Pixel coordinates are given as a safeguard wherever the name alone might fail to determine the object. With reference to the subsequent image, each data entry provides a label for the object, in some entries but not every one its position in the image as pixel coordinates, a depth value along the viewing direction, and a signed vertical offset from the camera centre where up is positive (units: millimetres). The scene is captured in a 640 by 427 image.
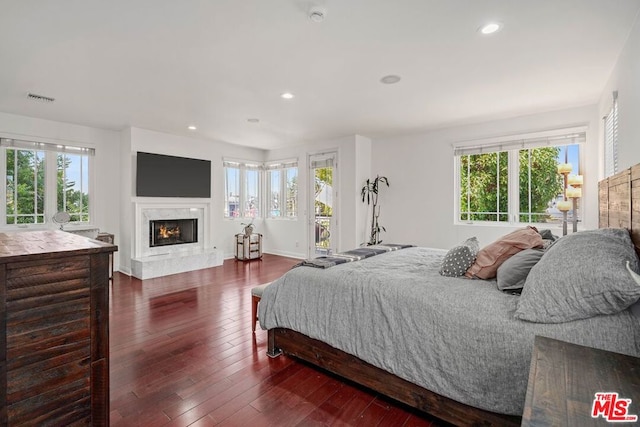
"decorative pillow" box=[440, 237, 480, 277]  2275 -357
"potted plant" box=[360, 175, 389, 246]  5996 +233
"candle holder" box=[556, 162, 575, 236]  3875 +117
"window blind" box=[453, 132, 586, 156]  4180 +971
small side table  6707 -722
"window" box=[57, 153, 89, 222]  5113 +455
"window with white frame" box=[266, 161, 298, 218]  7211 +535
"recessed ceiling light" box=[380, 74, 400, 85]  3195 +1361
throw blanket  2597 -410
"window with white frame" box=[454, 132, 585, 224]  4398 +502
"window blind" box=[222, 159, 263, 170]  6916 +1084
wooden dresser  1196 -482
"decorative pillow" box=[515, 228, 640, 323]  1361 -317
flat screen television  5383 +666
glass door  6312 +150
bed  1473 -648
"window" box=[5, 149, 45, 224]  4652 +403
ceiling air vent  3750 +1394
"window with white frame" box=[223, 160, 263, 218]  7039 +537
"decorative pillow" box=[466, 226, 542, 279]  2164 -283
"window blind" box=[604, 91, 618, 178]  2918 +709
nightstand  829 -518
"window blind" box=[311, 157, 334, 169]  6312 +999
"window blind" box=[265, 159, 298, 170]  7116 +1102
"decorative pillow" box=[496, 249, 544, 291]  1860 -348
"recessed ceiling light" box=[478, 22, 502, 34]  2275 +1337
